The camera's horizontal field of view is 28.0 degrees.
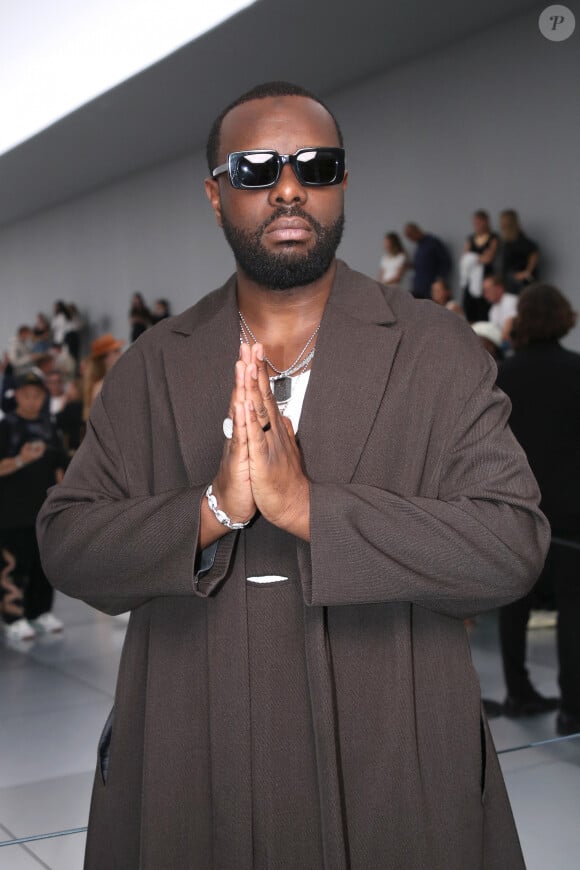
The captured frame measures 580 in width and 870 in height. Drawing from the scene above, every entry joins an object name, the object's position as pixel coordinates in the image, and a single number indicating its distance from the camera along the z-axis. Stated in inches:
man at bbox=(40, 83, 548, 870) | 63.3
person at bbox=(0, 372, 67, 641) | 228.4
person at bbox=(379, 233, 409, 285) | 565.0
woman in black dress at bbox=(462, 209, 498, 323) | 503.8
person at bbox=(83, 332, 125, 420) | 363.3
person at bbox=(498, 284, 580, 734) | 190.9
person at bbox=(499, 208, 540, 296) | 487.2
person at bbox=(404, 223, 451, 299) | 541.3
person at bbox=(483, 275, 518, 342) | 468.4
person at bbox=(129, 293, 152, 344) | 792.9
